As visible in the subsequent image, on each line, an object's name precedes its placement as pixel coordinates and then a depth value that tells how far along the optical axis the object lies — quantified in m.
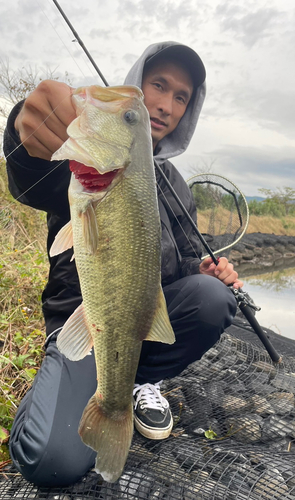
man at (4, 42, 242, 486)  0.53
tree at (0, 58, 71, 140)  5.21
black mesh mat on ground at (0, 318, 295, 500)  0.53
